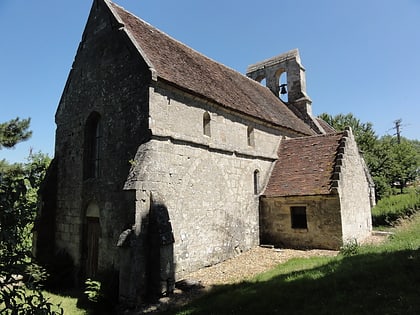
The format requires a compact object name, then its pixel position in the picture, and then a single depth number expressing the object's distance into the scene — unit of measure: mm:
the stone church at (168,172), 8883
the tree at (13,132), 15552
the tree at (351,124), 38731
